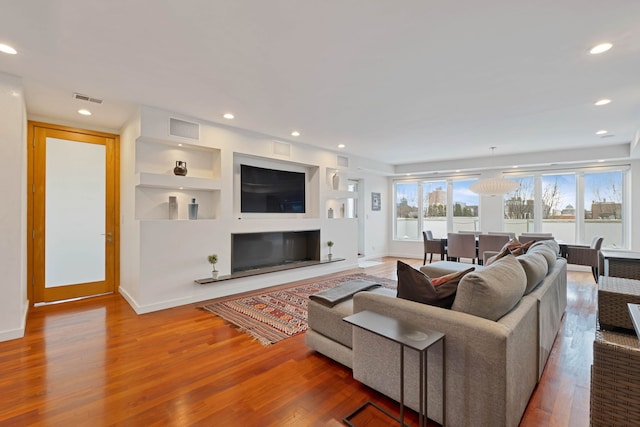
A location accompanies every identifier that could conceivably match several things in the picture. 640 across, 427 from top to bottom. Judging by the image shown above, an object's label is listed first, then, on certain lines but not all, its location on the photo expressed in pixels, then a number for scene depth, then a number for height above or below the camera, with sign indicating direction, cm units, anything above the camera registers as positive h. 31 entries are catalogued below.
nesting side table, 148 -64
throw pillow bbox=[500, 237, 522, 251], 347 -38
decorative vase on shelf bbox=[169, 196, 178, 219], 407 +9
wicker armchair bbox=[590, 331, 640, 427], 131 -79
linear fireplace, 486 -64
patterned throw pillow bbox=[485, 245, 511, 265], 298 -42
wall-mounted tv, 496 +42
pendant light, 549 +49
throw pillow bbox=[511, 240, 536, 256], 323 -41
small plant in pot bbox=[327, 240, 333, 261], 598 -64
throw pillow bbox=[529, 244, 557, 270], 281 -39
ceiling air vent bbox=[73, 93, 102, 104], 337 +136
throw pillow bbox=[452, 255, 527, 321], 168 -47
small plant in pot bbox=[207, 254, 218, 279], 423 -67
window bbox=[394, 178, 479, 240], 784 +15
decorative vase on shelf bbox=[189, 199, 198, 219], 423 +4
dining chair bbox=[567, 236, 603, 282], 513 -74
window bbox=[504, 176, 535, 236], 703 +11
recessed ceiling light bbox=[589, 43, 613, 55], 236 +133
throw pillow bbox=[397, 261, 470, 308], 186 -49
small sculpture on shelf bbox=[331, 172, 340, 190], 640 +69
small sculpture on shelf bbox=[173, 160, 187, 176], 410 +63
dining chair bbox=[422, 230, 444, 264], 659 -71
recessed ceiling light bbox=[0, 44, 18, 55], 240 +137
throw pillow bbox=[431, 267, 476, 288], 191 -43
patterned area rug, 309 -122
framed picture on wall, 826 +32
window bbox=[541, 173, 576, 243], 665 +15
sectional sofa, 151 -80
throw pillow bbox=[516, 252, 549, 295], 217 -43
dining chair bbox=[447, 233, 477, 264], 598 -67
